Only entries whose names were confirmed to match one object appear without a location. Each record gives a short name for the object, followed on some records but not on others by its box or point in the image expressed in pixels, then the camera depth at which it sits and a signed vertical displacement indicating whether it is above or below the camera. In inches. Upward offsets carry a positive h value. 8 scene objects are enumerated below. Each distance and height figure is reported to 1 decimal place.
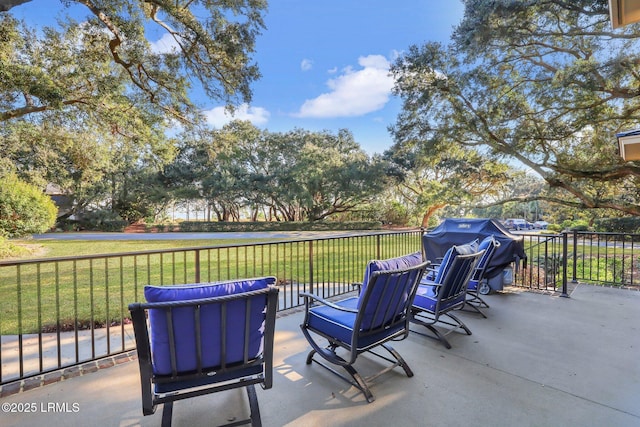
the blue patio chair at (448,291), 112.6 -34.9
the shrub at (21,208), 401.1 +0.1
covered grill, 167.8 -20.5
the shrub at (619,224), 598.2 -41.2
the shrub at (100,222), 742.5 -35.8
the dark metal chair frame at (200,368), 57.3 -35.9
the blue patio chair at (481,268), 146.9 -31.5
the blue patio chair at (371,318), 81.2 -35.3
